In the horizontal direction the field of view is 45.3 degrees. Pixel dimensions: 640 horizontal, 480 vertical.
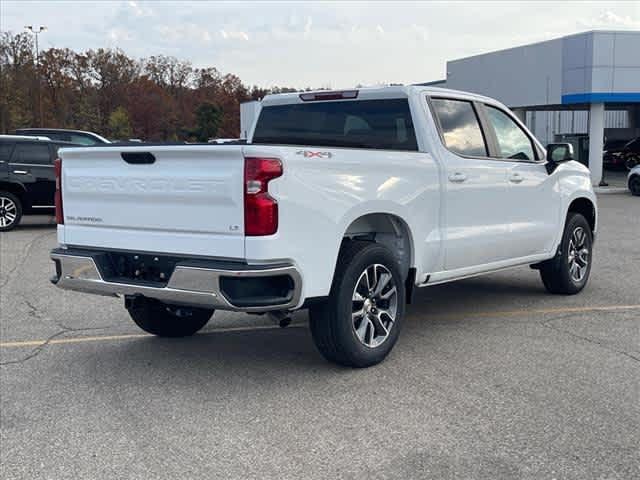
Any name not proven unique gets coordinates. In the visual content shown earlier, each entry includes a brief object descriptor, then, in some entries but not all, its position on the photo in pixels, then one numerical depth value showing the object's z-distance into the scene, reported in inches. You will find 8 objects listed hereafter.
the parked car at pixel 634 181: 908.6
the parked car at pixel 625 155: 1285.7
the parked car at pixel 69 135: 773.3
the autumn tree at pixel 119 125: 2549.2
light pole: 1947.2
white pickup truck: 183.3
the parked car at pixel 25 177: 588.1
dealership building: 1038.4
